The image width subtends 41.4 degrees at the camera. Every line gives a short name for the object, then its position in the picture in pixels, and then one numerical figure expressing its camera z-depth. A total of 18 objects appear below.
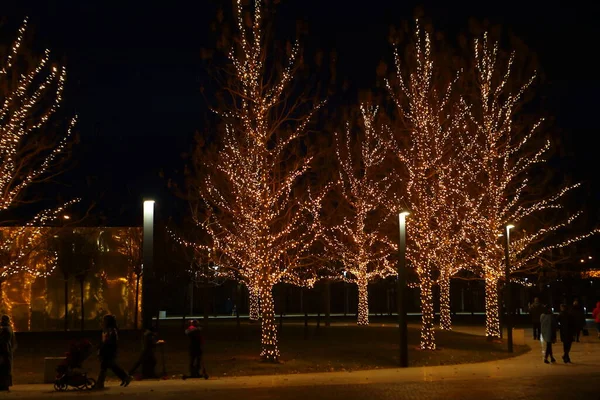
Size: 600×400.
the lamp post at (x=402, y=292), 22.95
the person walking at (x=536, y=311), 33.31
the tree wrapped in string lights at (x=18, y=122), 22.34
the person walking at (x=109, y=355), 18.16
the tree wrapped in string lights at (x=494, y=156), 32.09
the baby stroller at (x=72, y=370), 17.78
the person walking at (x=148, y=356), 19.66
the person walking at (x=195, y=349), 19.72
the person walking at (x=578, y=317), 30.00
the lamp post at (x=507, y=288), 26.97
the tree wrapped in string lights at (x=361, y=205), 39.47
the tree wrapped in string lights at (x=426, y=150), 28.08
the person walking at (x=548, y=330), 23.45
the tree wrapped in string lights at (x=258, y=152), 23.69
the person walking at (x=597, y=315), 32.94
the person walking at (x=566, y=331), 23.89
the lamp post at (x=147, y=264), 20.39
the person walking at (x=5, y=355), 17.44
